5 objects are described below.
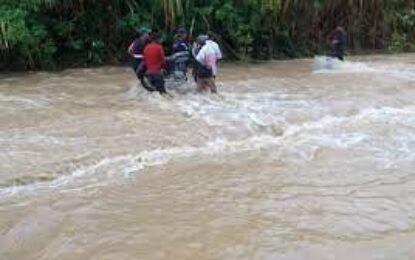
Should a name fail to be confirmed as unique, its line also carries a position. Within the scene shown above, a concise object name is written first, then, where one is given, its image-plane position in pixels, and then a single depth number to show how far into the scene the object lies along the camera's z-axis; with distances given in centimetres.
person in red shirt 1248
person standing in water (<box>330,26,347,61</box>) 1859
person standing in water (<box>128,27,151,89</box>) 1294
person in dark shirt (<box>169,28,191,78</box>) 1339
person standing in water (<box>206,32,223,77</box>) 1307
